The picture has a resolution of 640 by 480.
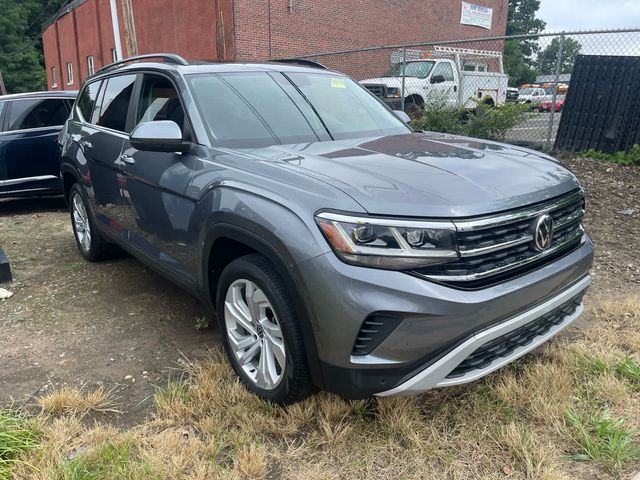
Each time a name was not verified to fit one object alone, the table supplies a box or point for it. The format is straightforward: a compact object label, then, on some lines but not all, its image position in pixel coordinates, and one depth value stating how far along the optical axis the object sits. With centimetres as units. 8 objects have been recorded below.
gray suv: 223
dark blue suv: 735
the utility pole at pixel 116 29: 1278
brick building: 1736
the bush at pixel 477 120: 805
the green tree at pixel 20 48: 3919
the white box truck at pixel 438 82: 1187
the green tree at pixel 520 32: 3597
